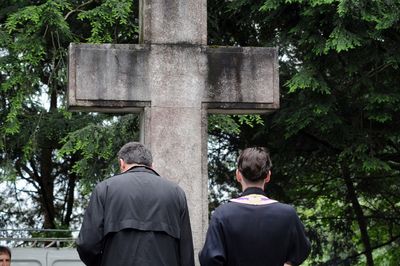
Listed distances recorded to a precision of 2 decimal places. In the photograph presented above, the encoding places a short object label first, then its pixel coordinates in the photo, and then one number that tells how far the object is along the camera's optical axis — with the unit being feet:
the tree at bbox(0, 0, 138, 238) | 47.85
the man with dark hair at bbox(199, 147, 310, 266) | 18.20
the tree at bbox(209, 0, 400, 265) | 45.78
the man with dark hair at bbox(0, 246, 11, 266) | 27.61
